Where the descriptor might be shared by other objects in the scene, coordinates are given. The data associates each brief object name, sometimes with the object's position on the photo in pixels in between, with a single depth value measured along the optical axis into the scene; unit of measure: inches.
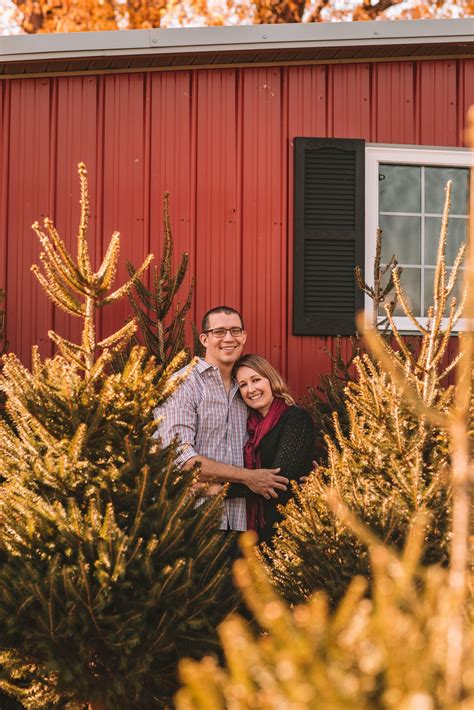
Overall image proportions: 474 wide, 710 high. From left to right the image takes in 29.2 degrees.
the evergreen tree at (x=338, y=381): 243.1
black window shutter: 269.1
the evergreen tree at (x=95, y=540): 145.6
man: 201.9
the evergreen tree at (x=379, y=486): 157.6
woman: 206.2
